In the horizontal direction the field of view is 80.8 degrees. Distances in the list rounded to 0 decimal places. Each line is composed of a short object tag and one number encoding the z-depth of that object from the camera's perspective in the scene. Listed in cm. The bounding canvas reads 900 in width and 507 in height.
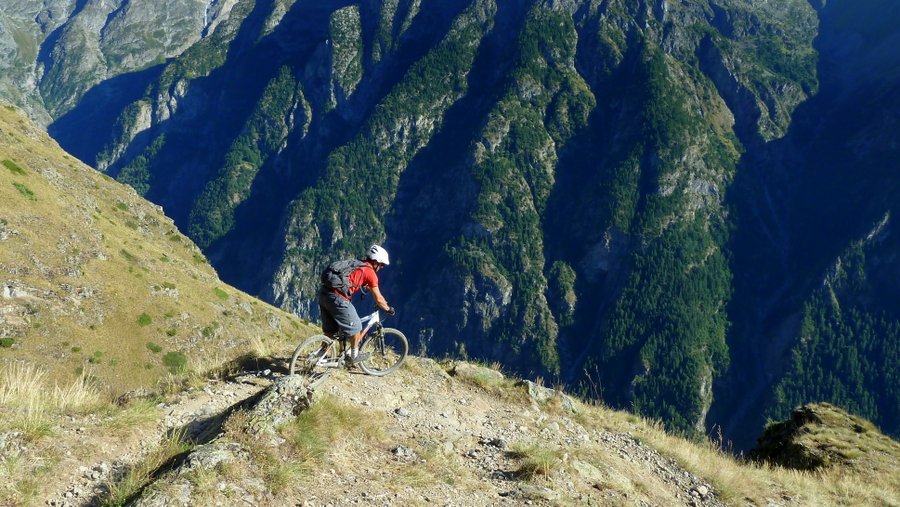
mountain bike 1312
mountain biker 1356
